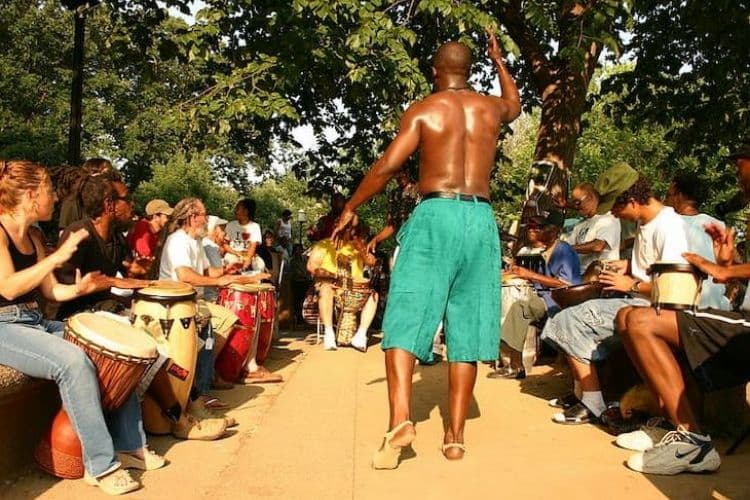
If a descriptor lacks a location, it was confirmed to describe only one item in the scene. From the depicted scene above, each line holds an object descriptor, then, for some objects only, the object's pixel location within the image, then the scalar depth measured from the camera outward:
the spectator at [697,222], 5.08
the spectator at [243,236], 9.55
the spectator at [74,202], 5.90
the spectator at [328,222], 10.78
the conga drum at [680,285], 4.54
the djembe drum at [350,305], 9.71
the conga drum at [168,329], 4.98
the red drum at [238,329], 6.85
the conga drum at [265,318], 7.23
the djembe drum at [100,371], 4.02
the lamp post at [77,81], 9.38
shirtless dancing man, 4.54
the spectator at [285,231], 17.89
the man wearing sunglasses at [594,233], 6.98
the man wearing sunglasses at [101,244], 5.05
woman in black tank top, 3.88
